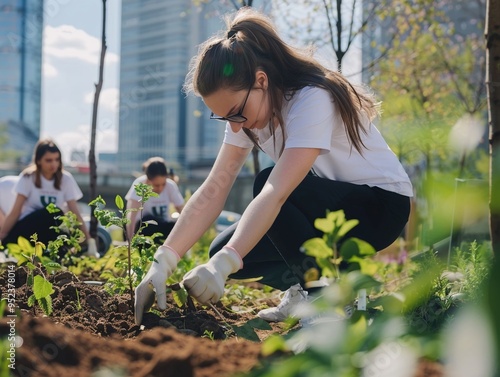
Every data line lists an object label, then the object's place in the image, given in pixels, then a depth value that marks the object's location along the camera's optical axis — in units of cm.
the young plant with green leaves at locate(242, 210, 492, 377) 86
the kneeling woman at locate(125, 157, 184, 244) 672
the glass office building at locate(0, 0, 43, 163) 8894
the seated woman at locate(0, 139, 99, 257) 578
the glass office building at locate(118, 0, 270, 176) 8288
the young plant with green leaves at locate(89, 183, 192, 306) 259
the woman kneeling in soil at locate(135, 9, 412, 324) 214
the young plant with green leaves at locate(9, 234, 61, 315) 223
